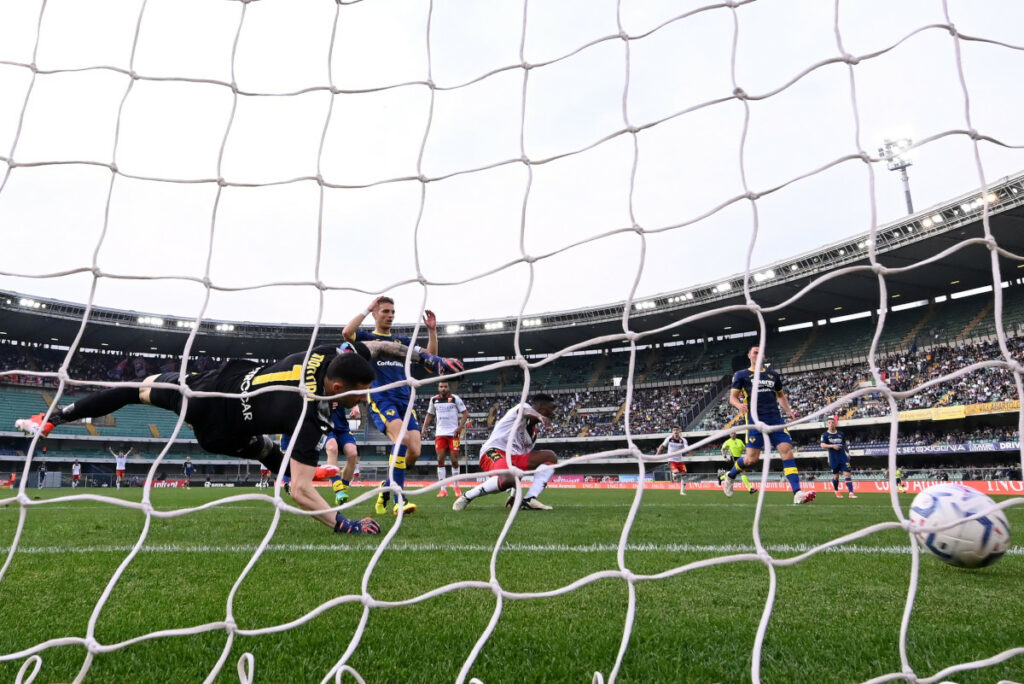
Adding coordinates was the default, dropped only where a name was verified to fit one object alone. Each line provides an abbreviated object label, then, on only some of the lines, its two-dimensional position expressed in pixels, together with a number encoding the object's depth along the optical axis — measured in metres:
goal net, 2.79
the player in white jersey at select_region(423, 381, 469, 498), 10.21
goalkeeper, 3.48
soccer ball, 2.53
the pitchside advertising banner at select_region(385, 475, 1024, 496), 15.46
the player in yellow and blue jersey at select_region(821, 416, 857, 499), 11.70
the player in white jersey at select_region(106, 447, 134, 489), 23.64
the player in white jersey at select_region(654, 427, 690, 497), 14.76
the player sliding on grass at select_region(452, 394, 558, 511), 6.80
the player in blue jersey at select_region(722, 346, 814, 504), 8.36
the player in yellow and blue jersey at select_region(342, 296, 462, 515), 5.96
